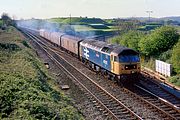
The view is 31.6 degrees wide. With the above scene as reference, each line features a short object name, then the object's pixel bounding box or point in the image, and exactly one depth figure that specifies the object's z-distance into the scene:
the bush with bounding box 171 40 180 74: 29.35
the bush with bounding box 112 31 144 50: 42.02
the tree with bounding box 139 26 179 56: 36.31
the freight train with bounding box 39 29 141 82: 25.96
